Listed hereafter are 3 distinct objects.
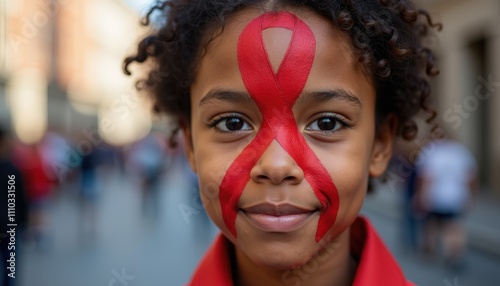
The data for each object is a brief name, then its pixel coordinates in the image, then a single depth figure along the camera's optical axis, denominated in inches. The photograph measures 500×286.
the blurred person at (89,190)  363.6
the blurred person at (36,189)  317.5
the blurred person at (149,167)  404.2
